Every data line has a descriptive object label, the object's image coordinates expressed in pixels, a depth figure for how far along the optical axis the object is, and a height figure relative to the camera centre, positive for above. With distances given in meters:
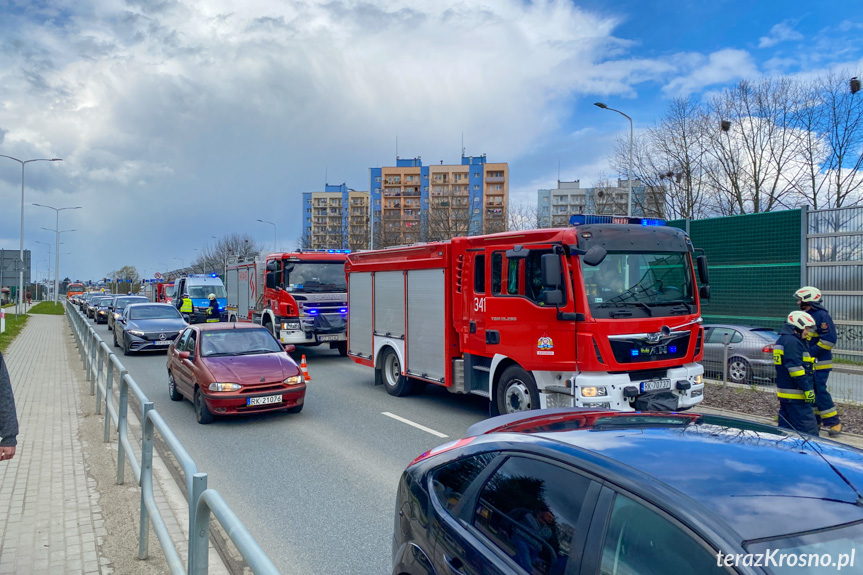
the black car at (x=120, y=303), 28.88 -0.45
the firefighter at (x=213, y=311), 20.97 -0.56
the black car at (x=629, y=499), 1.93 -0.69
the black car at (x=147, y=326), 18.81 -0.99
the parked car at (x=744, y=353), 12.83 -1.18
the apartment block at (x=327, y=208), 74.50 +17.58
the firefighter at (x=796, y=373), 7.12 -0.85
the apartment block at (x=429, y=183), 115.69 +20.29
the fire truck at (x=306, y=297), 16.92 -0.08
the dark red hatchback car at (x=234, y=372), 9.26 -1.17
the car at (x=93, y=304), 41.42 -0.73
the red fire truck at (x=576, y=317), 7.91 -0.29
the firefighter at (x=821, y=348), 7.59 -0.62
